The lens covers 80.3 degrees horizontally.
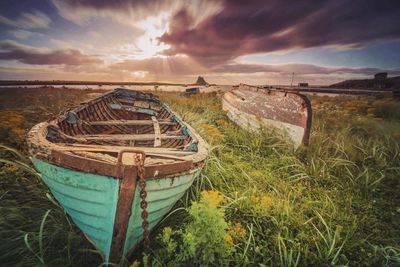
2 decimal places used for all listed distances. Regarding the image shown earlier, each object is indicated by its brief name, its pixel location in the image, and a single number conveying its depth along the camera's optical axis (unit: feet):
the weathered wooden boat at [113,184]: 6.17
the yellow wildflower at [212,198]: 6.65
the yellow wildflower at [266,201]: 9.11
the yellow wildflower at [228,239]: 6.92
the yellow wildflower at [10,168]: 10.11
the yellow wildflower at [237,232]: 7.92
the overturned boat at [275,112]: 16.33
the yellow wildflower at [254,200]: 9.59
